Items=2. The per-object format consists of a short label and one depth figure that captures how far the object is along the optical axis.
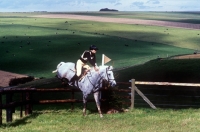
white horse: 12.90
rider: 13.04
